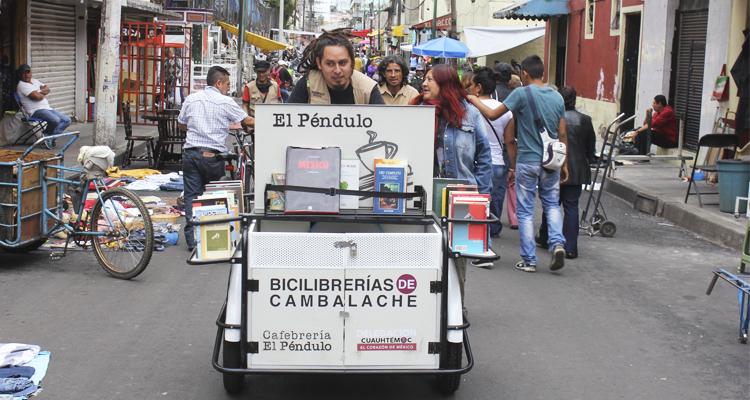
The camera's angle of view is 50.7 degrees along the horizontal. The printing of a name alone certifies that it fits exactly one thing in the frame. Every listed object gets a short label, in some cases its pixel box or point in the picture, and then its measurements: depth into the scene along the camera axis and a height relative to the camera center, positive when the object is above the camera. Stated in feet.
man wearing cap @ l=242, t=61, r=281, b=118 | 39.15 +0.86
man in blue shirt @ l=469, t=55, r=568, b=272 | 23.73 -1.40
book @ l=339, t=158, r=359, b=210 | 13.52 -1.13
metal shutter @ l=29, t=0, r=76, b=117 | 58.44 +3.64
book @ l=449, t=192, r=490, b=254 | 13.53 -1.94
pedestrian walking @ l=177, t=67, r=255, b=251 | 26.73 -1.10
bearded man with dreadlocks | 16.06 +0.61
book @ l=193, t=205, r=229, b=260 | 13.58 -1.91
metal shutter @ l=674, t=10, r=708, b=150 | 48.83 +3.22
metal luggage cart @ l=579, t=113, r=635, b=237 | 30.45 -4.11
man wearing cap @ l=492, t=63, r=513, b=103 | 34.58 +1.37
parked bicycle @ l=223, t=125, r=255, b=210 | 26.89 -2.05
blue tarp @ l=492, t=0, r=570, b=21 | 76.59 +10.39
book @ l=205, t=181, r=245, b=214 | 14.80 -1.58
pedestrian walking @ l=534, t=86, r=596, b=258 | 26.13 -1.54
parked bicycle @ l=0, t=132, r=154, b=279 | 21.93 -3.35
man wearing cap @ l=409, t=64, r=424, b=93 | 70.59 +2.97
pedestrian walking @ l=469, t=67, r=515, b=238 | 26.73 -0.90
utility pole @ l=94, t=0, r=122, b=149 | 44.19 +1.37
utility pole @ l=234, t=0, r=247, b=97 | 97.60 +7.12
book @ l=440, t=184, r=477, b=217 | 13.93 -1.38
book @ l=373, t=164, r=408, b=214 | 13.43 -1.26
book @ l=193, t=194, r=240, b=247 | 13.86 -1.73
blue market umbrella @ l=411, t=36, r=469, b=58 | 79.71 +6.38
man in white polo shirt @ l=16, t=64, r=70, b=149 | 49.32 -0.42
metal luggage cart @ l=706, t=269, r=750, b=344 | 17.43 -3.91
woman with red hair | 19.43 -0.45
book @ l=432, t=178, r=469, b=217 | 15.37 -1.54
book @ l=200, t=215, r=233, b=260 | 13.65 -2.37
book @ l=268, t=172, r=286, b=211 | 13.50 -1.55
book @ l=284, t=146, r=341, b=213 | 13.19 -1.15
